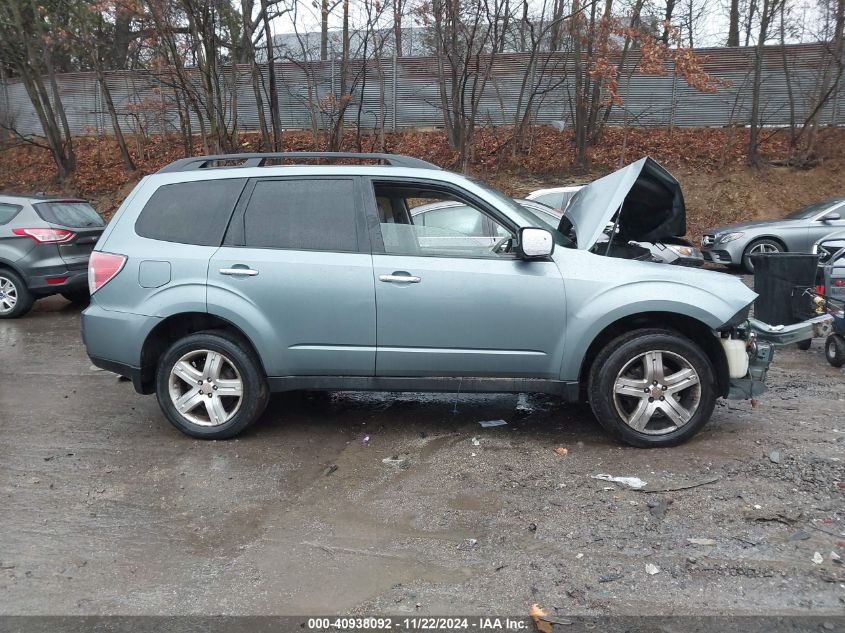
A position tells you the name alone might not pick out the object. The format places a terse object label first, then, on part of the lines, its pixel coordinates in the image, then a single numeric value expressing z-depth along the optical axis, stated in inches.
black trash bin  259.8
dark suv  395.5
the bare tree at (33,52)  714.2
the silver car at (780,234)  514.6
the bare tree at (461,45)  607.5
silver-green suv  187.8
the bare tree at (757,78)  666.8
